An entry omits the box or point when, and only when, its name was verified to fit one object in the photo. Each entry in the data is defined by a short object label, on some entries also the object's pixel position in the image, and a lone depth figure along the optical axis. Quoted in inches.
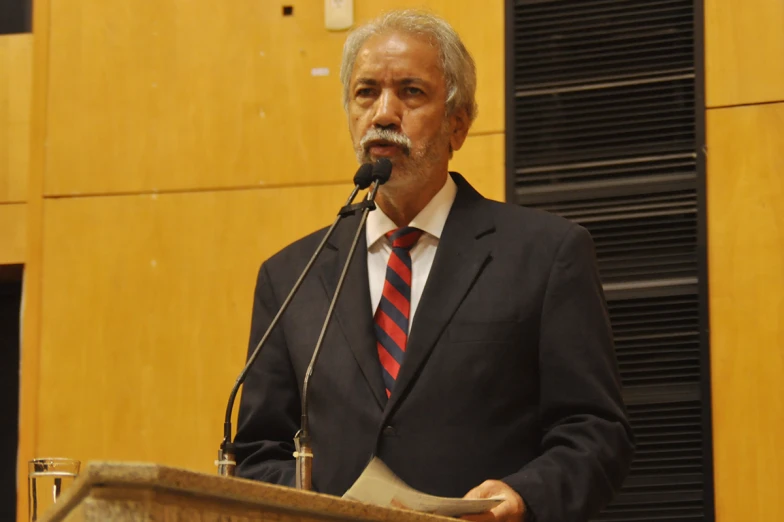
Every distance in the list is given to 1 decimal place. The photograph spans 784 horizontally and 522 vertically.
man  150.2
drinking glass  140.3
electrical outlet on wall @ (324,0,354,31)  186.8
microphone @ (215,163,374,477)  144.4
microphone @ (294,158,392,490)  143.1
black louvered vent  177.1
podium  124.9
